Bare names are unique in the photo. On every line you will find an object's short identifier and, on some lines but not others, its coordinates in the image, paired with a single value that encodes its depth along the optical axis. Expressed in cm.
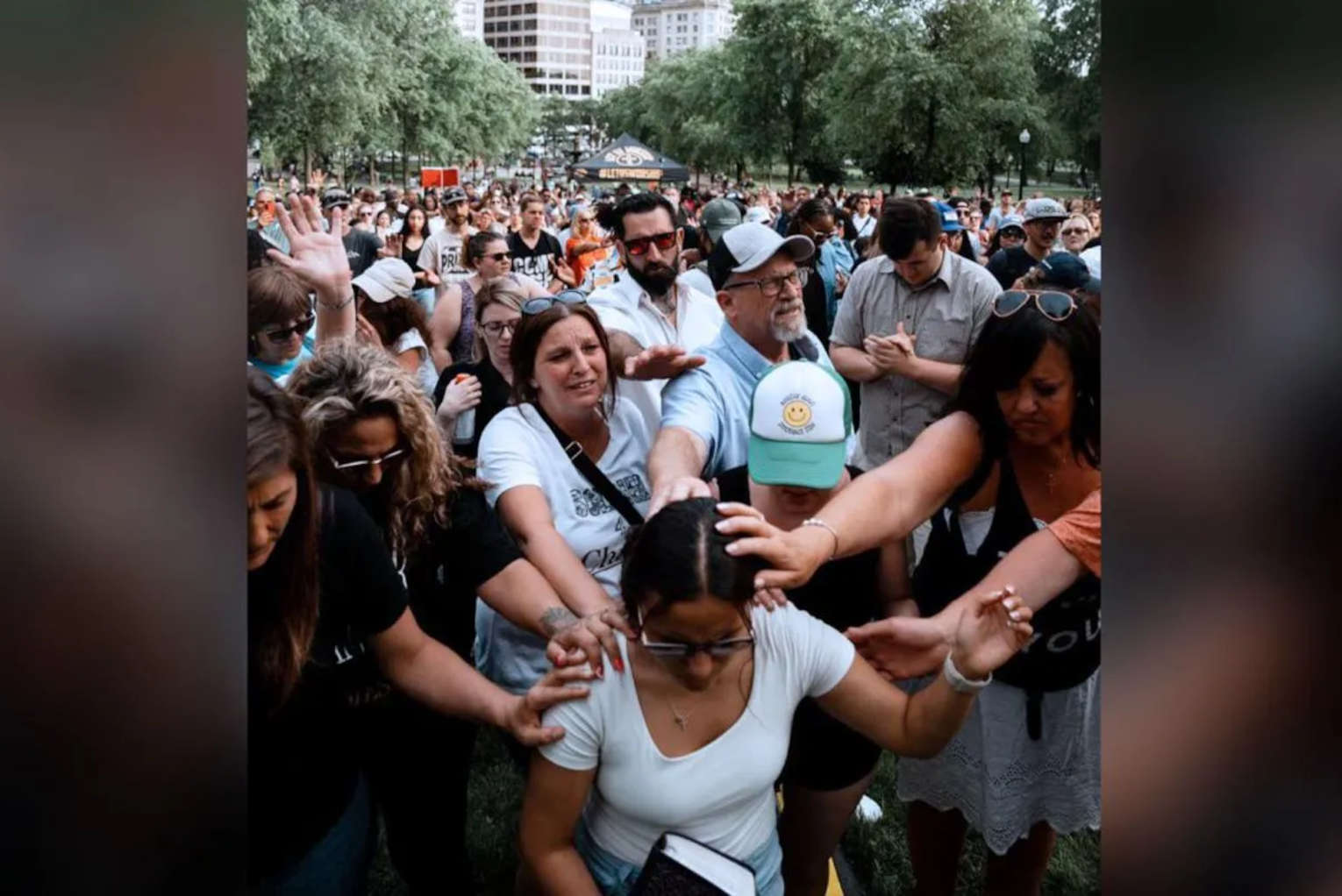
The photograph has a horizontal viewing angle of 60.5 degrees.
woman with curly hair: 212
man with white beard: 243
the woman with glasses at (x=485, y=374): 336
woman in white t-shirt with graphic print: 233
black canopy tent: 2225
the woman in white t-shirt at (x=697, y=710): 168
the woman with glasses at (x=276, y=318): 230
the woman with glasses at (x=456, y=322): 472
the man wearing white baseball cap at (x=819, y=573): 206
